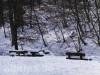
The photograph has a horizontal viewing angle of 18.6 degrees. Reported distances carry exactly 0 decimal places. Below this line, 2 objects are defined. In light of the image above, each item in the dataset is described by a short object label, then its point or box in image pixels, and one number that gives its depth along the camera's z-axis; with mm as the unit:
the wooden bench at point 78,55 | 22400
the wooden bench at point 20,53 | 27416
